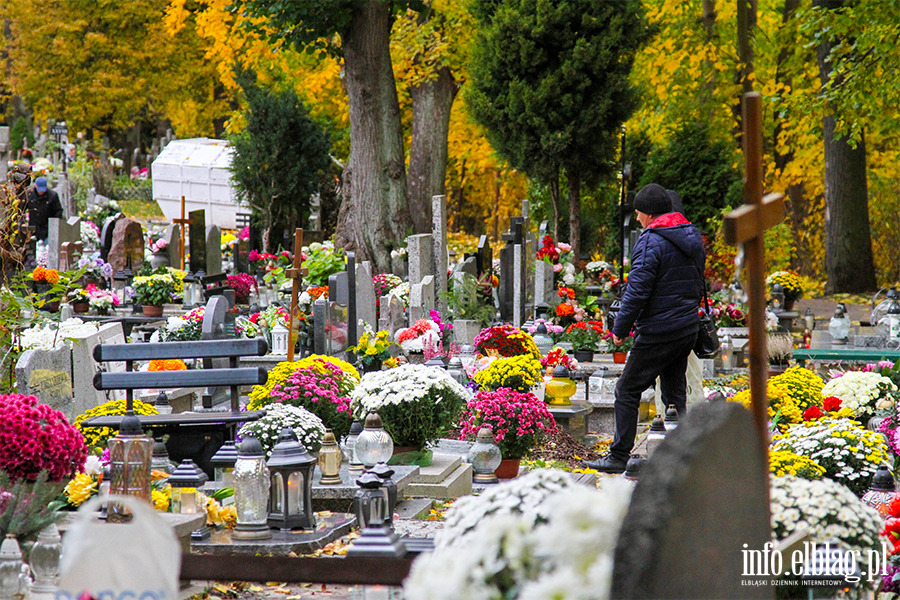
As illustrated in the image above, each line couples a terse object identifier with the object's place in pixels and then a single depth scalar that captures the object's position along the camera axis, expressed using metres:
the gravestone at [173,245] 38.82
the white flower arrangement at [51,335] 16.52
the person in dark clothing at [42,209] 37.72
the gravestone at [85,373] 16.37
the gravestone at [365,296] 23.53
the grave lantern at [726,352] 24.27
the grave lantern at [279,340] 23.36
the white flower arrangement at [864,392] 15.59
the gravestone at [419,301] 25.73
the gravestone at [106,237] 37.34
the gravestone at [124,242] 36.22
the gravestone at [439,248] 27.91
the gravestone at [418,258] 26.80
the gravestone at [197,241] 34.34
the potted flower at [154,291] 29.59
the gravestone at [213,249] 35.31
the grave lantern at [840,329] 25.80
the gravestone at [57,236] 35.28
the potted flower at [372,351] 21.00
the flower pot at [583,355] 24.25
